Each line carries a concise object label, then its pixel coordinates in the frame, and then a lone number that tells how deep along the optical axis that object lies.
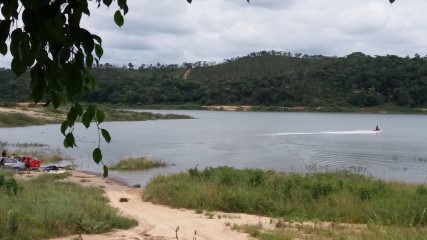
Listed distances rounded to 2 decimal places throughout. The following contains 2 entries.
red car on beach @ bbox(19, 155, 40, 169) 30.42
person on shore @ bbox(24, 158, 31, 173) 29.28
